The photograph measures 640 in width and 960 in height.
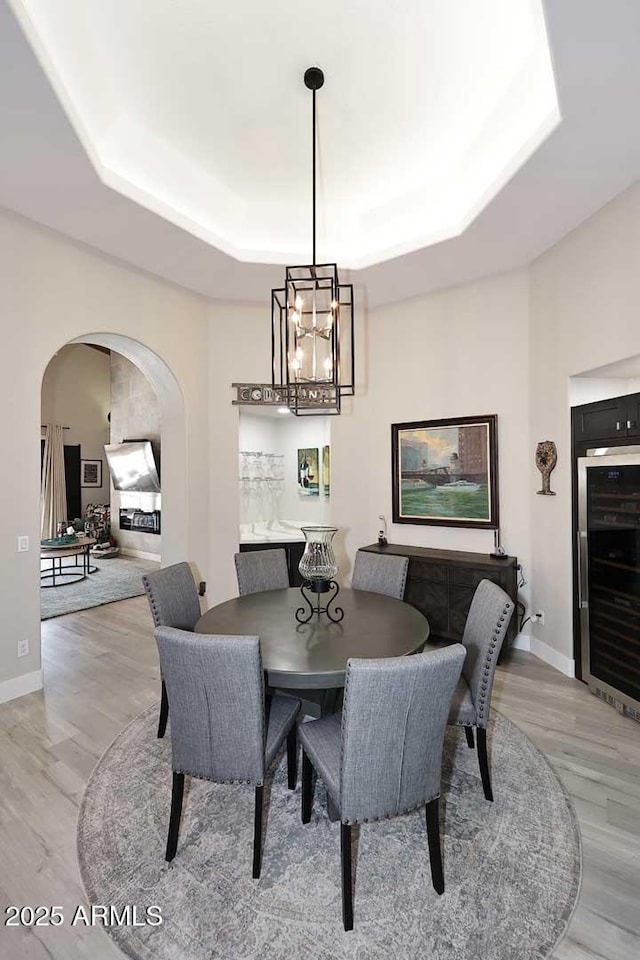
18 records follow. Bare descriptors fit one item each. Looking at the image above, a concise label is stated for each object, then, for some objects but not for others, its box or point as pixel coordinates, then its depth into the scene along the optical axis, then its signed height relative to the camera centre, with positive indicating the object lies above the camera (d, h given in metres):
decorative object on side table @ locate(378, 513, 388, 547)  4.60 -0.59
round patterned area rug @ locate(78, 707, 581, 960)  1.53 -1.54
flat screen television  8.14 +0.22
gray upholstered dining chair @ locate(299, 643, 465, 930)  1.55 -0.93
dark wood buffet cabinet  3.70 -0.91
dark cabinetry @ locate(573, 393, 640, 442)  2.86 +0.36
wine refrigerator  2.90 -0.67
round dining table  1.90 -0.79
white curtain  8.82 -0.08
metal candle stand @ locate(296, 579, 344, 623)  2.56 -0.77
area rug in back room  5.43 -1.50
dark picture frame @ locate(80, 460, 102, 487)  9.52 +0.11
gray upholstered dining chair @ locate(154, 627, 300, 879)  1.73 -0.91
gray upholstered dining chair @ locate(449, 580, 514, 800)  2.17 -0.99
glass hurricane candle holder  2.64 -0.52
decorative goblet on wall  3.63 +0.10
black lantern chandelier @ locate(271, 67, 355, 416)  2.58 +0.75
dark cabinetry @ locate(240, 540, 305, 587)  4.97 -0.83
